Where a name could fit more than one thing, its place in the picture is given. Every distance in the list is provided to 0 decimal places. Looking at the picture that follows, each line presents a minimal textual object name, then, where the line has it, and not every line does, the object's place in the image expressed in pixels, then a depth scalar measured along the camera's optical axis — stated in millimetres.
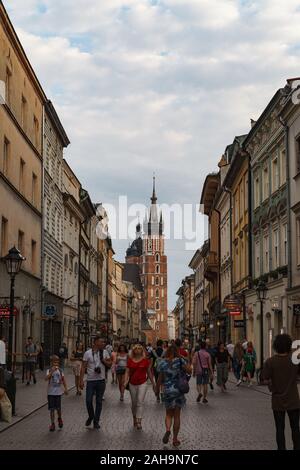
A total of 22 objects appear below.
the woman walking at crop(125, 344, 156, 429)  16375
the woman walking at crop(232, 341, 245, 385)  33156
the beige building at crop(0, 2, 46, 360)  32250
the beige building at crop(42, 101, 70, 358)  44094
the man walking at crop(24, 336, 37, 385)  29688
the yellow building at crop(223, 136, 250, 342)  43875
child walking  15695
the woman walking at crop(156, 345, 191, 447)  13367
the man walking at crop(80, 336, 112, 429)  15906
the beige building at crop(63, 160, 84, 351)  54312
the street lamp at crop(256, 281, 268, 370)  30938
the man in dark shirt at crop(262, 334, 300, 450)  10617
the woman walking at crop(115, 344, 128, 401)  24562
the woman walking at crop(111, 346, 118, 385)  33166
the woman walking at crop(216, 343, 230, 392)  28078
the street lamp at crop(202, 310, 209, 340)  66056
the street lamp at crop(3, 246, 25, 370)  20720
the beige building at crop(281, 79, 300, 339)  30703
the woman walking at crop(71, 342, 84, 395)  26286
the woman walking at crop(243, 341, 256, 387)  31109
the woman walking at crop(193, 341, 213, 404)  23109
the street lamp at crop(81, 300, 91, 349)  50472
